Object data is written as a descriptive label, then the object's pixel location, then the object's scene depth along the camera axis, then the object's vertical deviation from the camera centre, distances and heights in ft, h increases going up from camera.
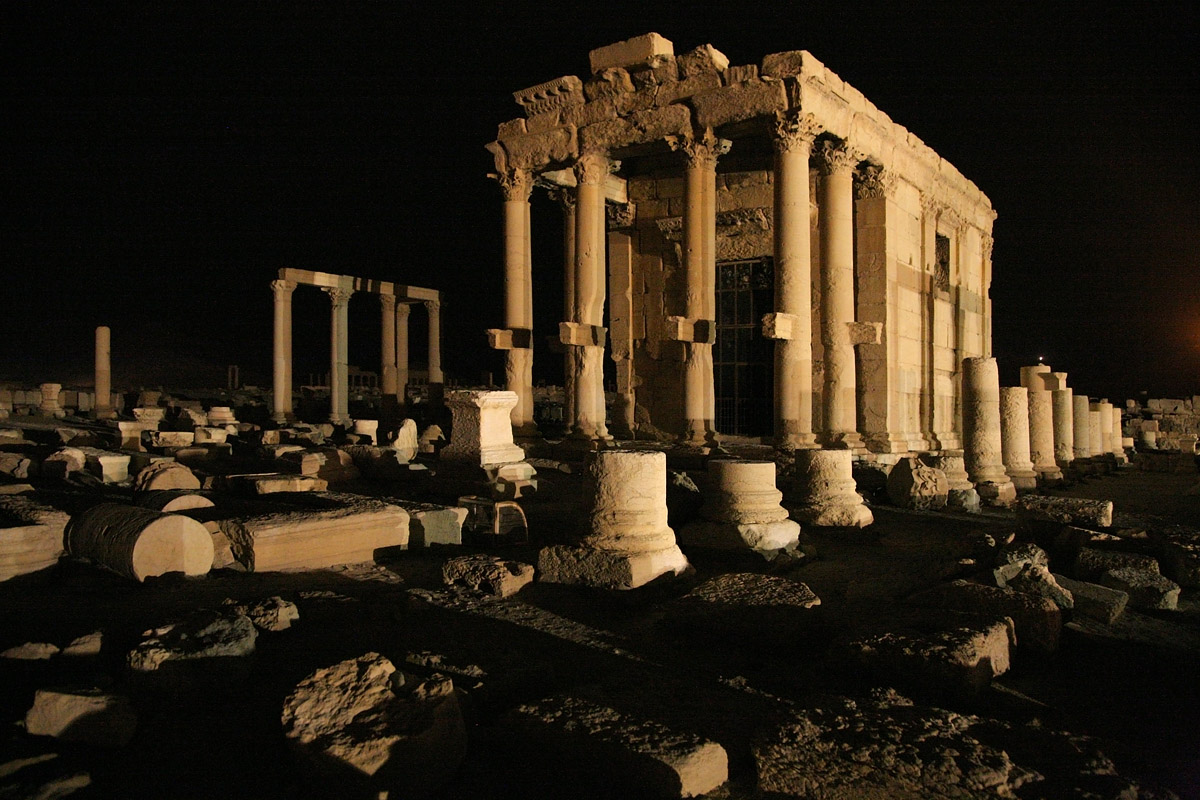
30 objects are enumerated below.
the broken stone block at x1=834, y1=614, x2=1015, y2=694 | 14.52 -4.83
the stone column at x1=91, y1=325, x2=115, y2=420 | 88.38 +4.39
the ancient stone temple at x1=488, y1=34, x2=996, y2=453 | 45.44 +11.19
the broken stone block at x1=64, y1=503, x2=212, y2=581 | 20.58 -3.61
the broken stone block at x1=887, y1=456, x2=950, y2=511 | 36.91 -3.82
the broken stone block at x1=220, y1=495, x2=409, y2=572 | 22.70 -3.88
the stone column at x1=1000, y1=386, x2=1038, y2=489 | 46.50 -1.62
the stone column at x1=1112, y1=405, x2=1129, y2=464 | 69.45 -3.17
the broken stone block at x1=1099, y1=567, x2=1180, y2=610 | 21.34 -5.10
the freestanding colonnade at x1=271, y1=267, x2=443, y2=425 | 83.76 +9.15
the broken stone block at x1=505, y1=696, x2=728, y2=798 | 10.86 -5.00
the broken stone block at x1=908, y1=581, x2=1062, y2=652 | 17.61 -4.71
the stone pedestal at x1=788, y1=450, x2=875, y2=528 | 31.63 -3.64
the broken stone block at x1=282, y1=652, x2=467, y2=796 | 10.68 -4.64
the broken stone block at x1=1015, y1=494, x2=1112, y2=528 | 31.05 -4.38
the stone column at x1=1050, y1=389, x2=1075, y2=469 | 58.39 -1.27
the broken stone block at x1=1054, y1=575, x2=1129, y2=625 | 20.01 -5.08
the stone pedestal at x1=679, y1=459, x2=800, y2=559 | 27.09 -3.84
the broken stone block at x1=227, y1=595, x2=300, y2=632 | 16.60 -4.42
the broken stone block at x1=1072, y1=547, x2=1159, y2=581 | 22.48 -4.64
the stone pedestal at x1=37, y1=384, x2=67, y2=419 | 90.27 +1.18
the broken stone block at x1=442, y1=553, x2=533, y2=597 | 21.07 -4.59
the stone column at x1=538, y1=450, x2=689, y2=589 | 21.86 -3.74
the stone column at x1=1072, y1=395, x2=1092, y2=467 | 63.10 -1.70
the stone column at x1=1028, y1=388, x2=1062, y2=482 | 52.21 -1.57
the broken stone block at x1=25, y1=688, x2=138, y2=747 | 11.48 -4.59
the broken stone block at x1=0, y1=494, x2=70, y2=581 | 20.76 -3.54
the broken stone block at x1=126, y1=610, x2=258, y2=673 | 13.19 -4.14
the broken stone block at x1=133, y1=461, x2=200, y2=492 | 32.53 -2.87
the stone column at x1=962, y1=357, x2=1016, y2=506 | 42.29 -0.91
